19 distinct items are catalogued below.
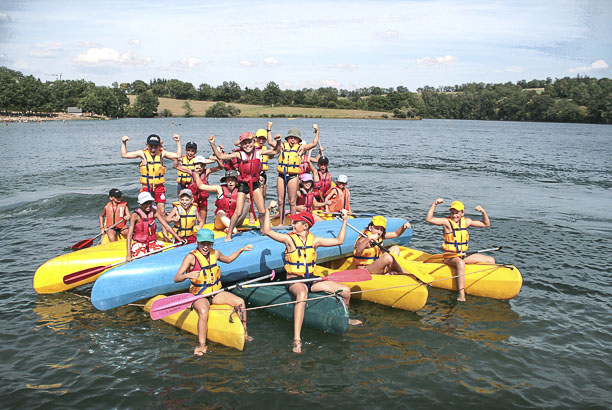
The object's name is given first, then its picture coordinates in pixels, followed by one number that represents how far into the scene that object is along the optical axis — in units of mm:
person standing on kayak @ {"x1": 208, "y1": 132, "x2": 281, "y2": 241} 8219
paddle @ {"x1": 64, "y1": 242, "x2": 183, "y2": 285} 8516
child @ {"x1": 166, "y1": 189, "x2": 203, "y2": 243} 8898
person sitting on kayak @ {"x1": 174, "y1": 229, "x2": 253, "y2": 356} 6430
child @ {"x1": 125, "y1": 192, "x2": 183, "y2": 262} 8547
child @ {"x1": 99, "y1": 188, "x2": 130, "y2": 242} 9781
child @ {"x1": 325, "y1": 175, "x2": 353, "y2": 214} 10836
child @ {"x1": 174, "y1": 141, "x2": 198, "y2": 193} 10258
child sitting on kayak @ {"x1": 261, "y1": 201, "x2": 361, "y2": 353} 6762
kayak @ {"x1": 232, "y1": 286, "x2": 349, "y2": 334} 7004
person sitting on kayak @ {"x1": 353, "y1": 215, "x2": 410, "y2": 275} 8055
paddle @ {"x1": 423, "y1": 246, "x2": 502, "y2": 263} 9042
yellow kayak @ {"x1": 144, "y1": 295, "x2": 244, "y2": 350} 6543
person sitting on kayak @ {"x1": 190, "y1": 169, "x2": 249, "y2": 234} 9070
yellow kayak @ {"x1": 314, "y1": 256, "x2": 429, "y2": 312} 7855
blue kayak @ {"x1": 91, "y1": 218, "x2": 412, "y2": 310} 7418
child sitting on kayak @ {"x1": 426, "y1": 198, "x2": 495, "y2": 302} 8469
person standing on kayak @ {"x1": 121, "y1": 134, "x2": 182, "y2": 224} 9508
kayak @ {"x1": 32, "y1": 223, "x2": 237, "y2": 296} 8570
